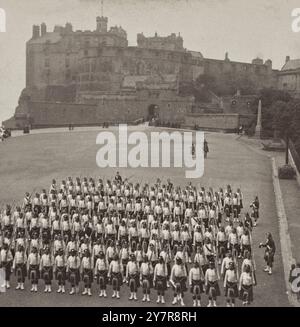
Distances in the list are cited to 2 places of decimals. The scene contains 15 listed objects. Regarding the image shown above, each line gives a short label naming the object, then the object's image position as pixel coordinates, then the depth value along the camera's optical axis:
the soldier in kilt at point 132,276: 13.25
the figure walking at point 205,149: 31.64
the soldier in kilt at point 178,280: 13.03
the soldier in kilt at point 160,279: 13.09
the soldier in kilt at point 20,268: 13.82
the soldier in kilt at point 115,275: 13.35
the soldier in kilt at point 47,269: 13.68
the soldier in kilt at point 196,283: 12.94
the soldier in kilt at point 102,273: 13.39
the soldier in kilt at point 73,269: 13.62
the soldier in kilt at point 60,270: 13.69
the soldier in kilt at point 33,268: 13.71
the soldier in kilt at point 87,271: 13.53
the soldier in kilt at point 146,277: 13.19
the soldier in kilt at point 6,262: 13.90
